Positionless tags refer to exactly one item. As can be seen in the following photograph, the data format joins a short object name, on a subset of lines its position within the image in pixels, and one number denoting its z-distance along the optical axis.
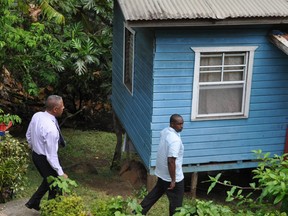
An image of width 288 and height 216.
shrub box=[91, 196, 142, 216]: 6.28
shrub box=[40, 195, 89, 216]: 6.54
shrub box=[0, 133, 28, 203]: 8.29
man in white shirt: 7.30
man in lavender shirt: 7.02
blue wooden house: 8.47
